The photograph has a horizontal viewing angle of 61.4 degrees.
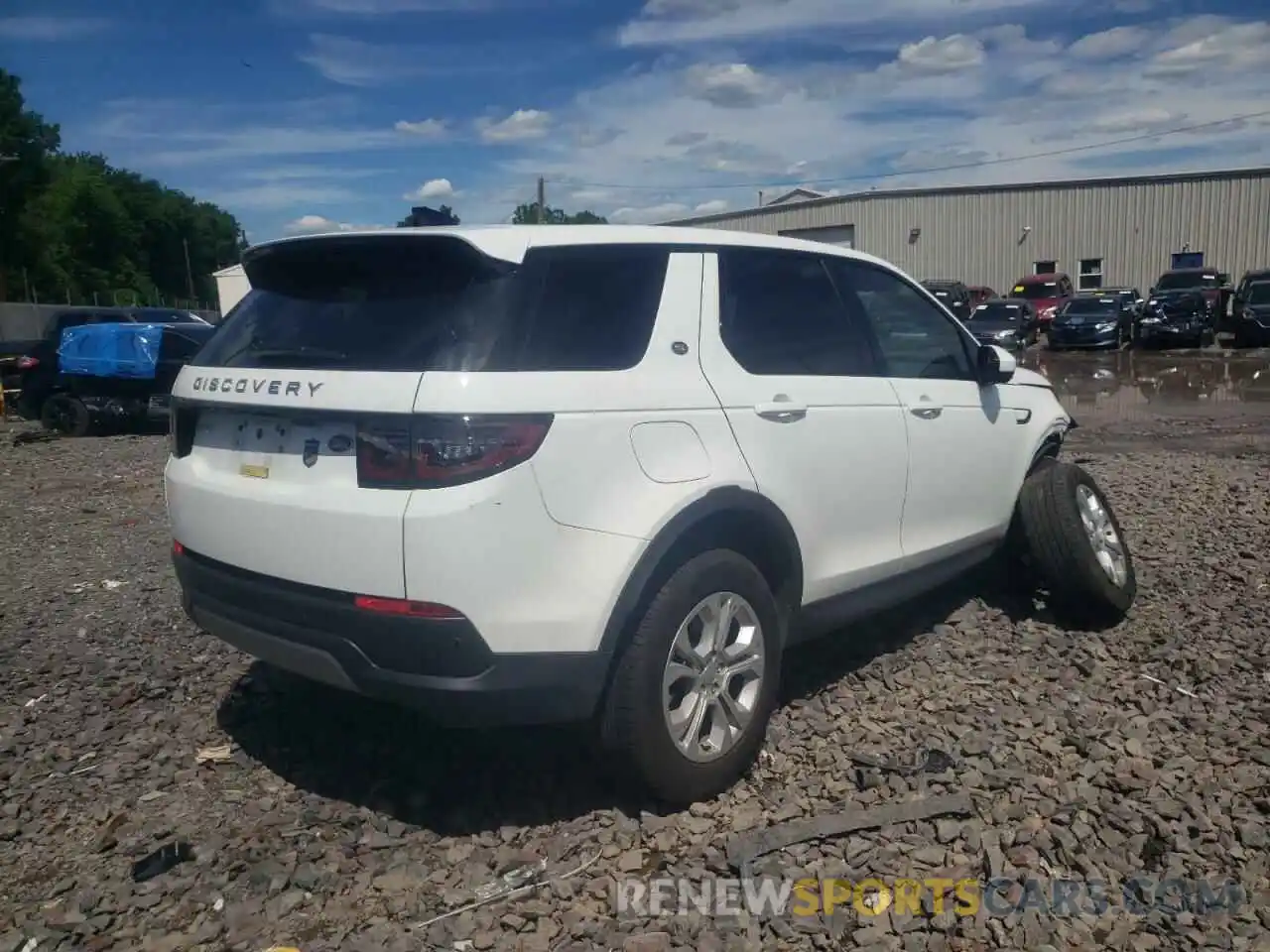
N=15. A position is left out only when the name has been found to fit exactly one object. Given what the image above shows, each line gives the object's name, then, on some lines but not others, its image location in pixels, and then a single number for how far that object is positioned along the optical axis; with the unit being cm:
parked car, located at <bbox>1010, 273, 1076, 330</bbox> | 3245
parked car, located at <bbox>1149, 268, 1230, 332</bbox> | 3016
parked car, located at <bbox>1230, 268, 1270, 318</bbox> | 2744
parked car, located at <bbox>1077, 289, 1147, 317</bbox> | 2983
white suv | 282
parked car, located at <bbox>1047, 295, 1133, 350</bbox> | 2842
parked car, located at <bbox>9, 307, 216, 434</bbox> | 1413
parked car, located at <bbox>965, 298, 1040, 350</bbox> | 2705
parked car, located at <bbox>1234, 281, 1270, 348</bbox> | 2678
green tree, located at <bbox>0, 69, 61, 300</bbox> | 5650
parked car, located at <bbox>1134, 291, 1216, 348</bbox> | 2775
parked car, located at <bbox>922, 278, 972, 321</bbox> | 2889
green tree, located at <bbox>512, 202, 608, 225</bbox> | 6038
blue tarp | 1377
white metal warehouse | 3925
